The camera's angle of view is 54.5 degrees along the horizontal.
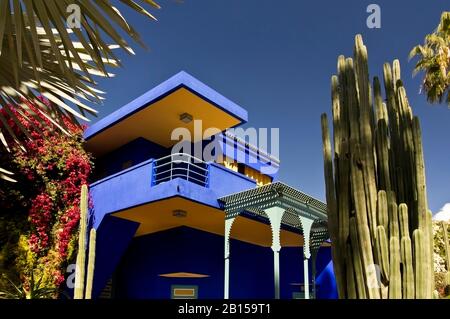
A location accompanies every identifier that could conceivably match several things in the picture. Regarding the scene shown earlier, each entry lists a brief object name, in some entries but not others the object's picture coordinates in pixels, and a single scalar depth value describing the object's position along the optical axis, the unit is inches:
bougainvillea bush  451.5
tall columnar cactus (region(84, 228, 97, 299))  388.2
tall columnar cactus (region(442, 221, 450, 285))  448.4
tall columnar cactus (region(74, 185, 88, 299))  393.7
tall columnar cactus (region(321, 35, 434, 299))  172.2
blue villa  449.1
